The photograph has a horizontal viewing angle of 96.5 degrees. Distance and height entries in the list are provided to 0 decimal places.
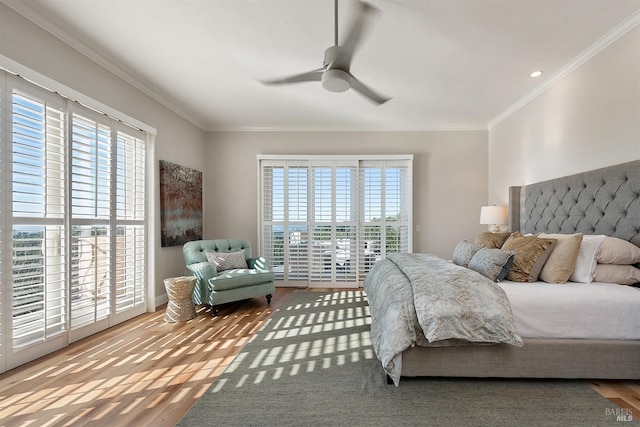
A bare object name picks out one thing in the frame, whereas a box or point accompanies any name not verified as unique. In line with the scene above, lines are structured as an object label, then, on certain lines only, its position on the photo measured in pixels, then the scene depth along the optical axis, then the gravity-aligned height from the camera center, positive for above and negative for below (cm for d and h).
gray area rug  167 -121
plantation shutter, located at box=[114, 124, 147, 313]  322 -8
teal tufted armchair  351 -84
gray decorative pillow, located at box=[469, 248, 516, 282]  237 -44
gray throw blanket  189 -70
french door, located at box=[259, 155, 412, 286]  485 -8
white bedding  196 -70
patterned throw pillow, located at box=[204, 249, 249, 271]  395 -68
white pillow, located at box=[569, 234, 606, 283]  227 -38
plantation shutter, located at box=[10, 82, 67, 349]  221 -4
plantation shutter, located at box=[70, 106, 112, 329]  269 -5
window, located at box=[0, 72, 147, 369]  219 -9
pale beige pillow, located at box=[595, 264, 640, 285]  220 -47
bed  195 -88
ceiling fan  198 +111
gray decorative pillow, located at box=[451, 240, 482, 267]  292 -43
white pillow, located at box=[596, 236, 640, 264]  220 -30
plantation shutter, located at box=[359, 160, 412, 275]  484 +2
